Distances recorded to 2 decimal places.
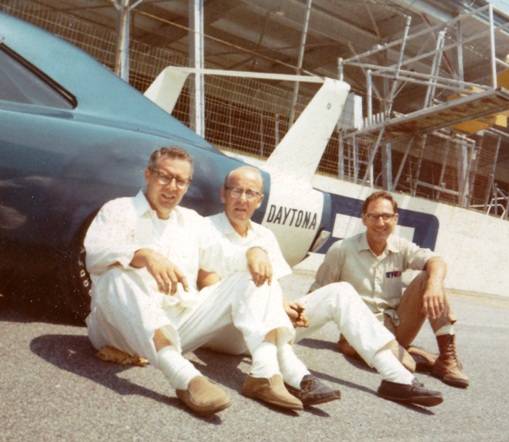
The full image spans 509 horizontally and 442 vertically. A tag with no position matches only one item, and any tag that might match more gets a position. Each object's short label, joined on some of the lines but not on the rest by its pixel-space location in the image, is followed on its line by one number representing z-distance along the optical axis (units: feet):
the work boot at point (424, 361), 10.74
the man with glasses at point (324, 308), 7.83
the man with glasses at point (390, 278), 10.06
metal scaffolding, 35.68
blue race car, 7.87
